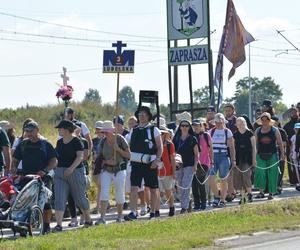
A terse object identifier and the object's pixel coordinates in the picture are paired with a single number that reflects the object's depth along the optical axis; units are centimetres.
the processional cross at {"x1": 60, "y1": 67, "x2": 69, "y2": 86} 2565
